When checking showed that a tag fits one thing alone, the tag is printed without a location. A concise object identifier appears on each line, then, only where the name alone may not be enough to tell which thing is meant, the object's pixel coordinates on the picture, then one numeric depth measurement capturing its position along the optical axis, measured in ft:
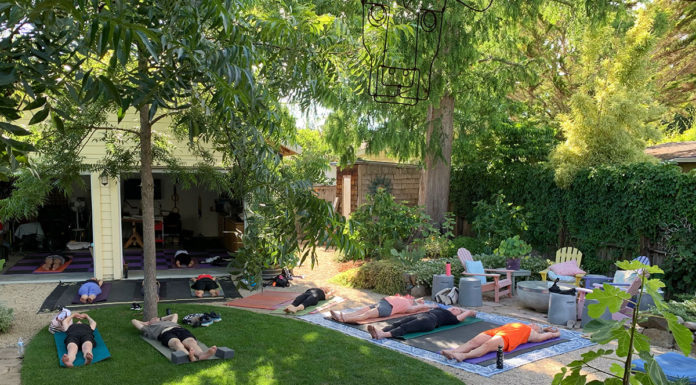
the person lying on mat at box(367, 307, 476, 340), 24.47
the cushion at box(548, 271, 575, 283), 31.58
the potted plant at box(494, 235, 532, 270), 35.47
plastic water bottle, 21.27
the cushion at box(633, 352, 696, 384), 16.49
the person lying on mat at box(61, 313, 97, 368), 20.12
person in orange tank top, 21.34
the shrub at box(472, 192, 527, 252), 40.20
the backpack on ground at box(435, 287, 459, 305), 30.94
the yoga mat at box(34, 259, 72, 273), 38.75
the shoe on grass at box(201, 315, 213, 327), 25.76
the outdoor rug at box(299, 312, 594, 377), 20.66
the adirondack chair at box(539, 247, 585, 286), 33.40
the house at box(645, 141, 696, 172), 40.55
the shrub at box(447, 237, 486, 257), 41.26
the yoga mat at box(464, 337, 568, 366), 21.06
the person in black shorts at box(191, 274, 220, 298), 33.15
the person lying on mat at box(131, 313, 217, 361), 20.65
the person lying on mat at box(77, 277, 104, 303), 30.73
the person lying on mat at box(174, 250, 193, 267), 41.70
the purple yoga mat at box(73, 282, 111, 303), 31.09
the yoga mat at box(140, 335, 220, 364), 20.77
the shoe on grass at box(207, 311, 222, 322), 26.67
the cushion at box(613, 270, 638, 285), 27.89
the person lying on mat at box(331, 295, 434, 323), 26.89
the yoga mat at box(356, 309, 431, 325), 26.78
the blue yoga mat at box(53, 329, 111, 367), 20.40
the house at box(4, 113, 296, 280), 36.47
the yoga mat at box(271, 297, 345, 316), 29.37
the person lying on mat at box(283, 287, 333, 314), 29.17
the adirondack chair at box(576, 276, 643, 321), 25.62
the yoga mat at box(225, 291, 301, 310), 30.99
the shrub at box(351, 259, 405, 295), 34.32
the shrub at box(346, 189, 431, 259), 41.65
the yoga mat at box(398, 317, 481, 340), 24.54
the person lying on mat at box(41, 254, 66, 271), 39.24
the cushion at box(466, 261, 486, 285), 32.85
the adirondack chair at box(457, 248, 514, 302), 32.27
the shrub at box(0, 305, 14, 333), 24.54
